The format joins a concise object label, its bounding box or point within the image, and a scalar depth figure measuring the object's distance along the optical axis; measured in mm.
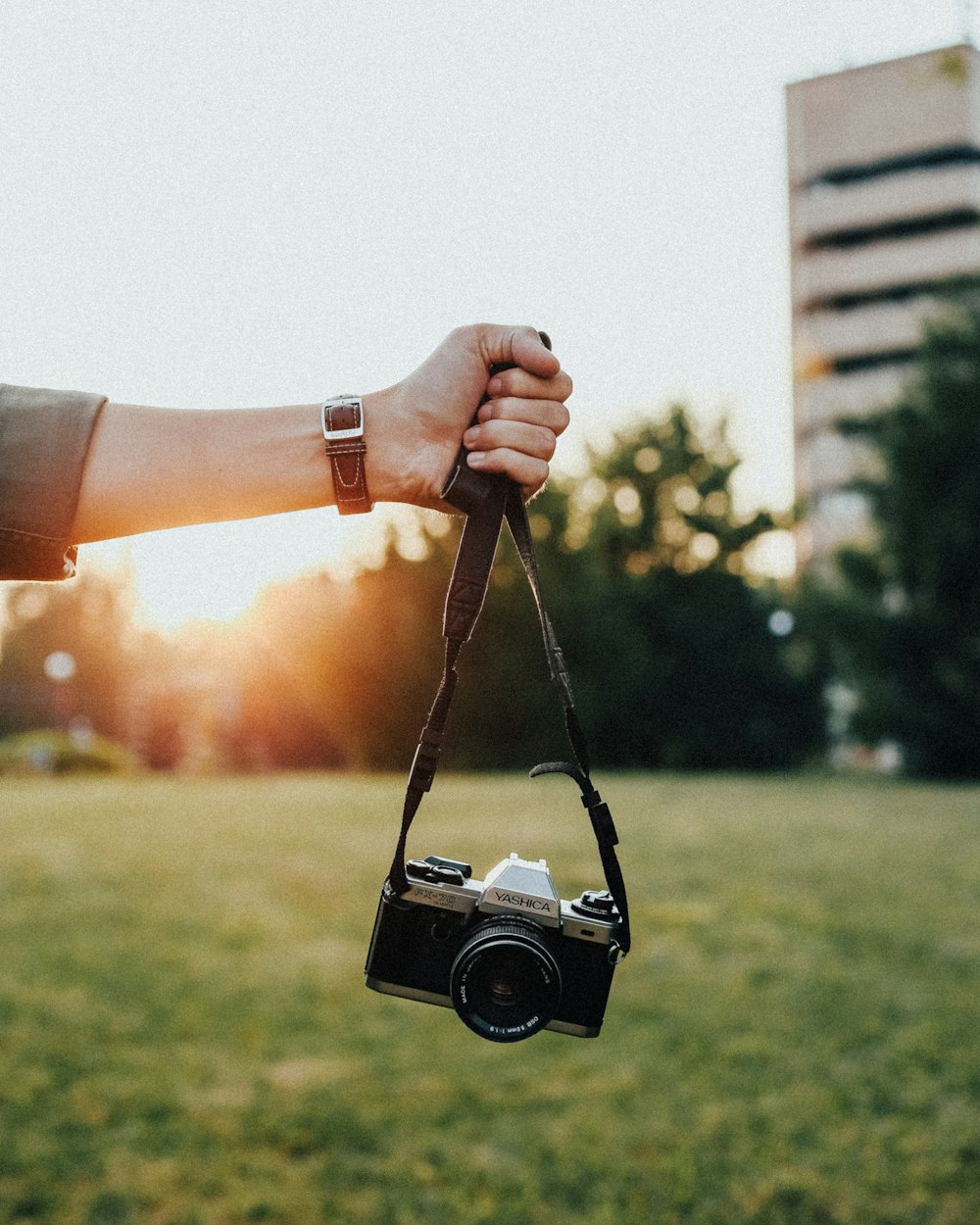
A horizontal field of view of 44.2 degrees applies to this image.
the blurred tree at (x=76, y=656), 40219
